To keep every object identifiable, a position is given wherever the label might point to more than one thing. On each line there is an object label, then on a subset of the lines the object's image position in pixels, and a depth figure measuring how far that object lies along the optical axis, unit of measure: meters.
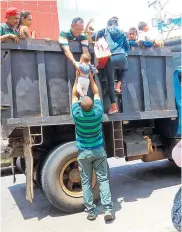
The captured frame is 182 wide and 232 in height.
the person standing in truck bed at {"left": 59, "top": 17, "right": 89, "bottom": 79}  4.38
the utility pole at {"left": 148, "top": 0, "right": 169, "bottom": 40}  16.77
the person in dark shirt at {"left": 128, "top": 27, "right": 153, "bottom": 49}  5.03
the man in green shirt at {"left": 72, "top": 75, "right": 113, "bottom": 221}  4.06
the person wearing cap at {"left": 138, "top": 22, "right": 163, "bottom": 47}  5.09
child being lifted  4.32
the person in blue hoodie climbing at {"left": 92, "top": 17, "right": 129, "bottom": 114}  4.55
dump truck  4.23
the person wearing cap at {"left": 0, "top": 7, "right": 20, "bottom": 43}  4.12
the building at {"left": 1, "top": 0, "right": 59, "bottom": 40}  8.47
